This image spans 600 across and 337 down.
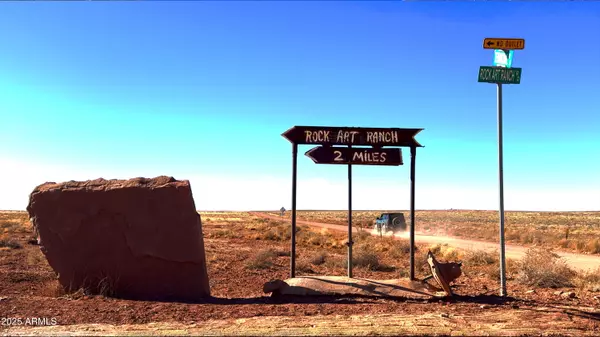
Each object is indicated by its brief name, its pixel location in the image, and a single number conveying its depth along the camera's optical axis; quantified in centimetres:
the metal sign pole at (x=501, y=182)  907
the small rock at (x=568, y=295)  954
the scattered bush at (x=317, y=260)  1725
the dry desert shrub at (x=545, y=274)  1125
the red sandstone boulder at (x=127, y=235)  875
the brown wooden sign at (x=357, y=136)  1013
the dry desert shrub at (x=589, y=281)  1063
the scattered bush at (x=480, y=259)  1688
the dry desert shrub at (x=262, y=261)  1574
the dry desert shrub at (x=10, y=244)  2088
